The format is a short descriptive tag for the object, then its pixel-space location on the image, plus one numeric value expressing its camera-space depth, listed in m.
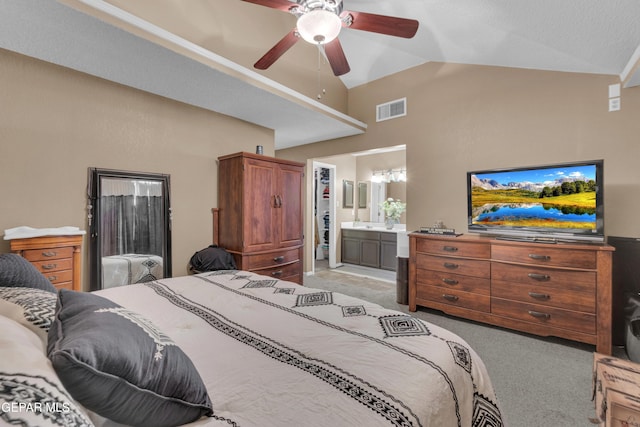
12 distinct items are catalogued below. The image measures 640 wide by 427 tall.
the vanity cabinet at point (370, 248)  5.48
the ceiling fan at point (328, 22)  1.72
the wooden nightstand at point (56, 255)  2.00
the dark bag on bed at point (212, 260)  3.07
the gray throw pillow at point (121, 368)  0.59
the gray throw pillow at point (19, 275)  1.27
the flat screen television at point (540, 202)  2.53
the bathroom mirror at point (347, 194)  6.17
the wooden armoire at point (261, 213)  3.17
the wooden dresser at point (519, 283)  2.38
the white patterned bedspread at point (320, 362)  0.78
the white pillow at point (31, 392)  0.44
